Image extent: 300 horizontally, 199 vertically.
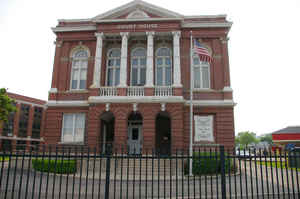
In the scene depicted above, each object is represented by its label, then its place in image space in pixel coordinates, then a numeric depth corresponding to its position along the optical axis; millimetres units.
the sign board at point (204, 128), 19391
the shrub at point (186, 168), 15609
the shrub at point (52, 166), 15636
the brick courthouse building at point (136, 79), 18859
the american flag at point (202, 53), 16422
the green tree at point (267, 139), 134238
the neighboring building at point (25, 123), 57478
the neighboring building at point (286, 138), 38212
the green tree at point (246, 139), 124625
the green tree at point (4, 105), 25953
